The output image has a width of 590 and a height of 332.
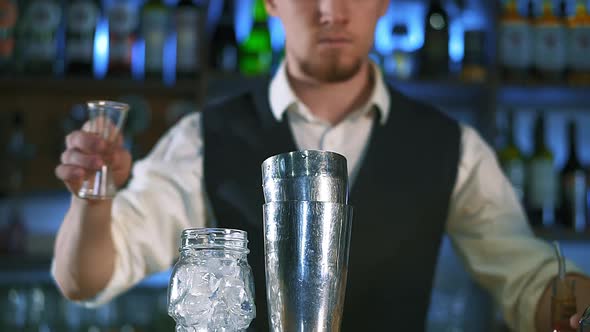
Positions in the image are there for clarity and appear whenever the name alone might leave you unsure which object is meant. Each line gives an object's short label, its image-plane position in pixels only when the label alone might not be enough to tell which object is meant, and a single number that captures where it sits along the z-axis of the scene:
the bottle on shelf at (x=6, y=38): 2.50
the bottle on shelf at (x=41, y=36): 2.50
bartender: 1.26
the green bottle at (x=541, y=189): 2.44
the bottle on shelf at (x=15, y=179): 2.49
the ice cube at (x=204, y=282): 0.57
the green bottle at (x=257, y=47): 2.50
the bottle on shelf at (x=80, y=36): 2.49
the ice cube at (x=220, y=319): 0.57
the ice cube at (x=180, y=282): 0.58
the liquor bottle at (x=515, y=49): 2.51
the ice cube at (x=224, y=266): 0.58
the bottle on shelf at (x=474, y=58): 2.48
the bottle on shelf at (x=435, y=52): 2.50
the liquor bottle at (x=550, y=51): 2.52
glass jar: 0.57
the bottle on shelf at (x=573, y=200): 2.45
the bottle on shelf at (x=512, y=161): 2.48
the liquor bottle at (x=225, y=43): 2.53
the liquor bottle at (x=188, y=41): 2.48
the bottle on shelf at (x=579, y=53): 2.52
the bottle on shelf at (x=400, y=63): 2.52
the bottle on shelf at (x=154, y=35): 2.50
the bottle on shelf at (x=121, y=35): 2.49
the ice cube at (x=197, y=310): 0.57
